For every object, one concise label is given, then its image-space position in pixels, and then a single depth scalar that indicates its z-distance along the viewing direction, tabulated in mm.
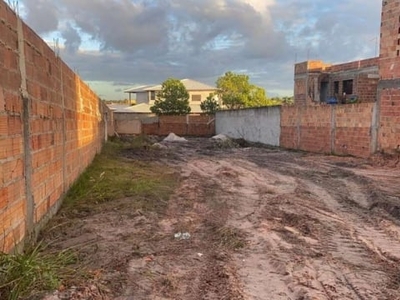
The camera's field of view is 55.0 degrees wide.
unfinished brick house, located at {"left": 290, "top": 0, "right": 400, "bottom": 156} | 12242
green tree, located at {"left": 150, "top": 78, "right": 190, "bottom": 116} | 34375
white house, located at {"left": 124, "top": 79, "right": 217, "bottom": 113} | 47969
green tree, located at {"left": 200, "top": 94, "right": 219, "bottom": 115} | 35219
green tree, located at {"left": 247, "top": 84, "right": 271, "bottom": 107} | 37250
